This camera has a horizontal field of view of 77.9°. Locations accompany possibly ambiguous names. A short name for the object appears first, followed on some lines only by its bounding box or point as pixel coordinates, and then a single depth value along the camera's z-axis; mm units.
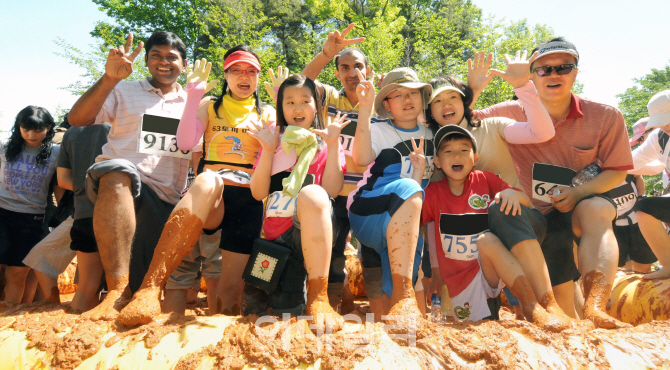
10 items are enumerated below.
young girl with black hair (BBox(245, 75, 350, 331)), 2195
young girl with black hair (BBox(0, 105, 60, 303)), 4031
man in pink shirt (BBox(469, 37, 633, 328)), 2896
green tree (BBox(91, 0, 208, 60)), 20922
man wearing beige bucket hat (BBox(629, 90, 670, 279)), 3479
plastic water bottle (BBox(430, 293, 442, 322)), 3242
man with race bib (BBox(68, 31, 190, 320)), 2395
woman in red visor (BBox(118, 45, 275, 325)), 2426
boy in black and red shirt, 2752
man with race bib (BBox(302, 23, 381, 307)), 2968
